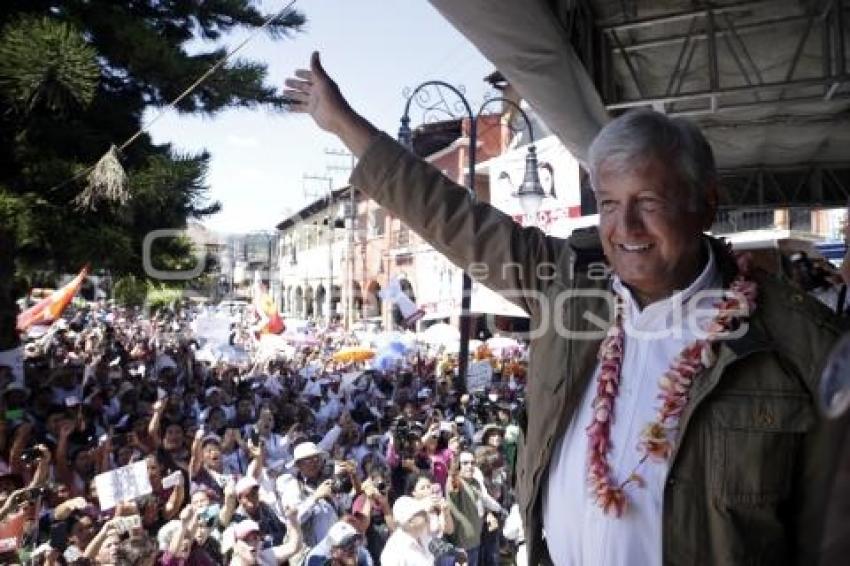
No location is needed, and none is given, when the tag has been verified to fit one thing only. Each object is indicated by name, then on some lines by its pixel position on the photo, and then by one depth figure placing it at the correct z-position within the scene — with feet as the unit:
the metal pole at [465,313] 34.27
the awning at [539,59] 8.04
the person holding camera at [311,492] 19.38
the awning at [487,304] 37.70
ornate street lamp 28.45
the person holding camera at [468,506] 22.66
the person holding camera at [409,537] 18.02
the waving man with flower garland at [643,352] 4.09
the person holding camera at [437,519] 20.43
